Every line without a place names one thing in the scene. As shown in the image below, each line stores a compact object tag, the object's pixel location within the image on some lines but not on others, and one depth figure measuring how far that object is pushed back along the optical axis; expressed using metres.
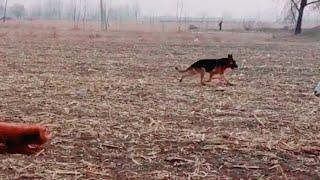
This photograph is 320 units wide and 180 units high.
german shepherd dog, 13.90
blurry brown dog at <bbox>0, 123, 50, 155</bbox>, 5.75
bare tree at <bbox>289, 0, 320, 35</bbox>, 53.03
